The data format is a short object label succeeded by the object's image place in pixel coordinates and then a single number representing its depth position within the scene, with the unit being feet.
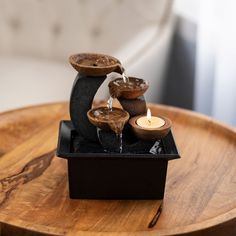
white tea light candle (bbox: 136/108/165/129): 3.00
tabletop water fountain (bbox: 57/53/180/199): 2.95
